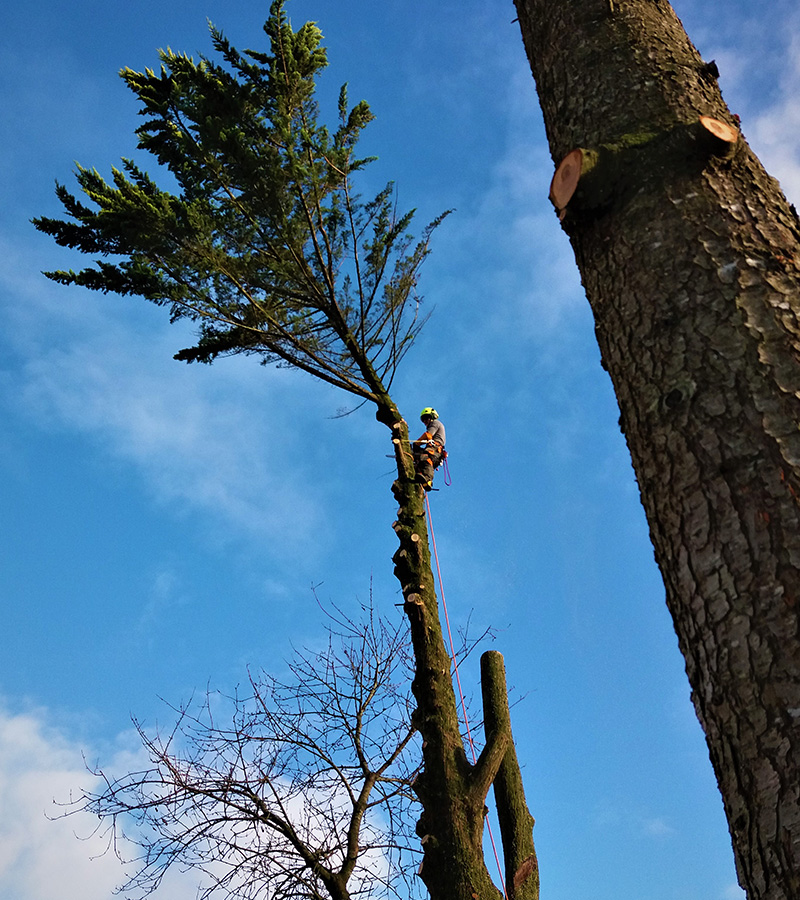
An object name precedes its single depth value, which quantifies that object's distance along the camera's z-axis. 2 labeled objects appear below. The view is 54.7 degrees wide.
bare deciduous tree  5.70
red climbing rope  5.69
